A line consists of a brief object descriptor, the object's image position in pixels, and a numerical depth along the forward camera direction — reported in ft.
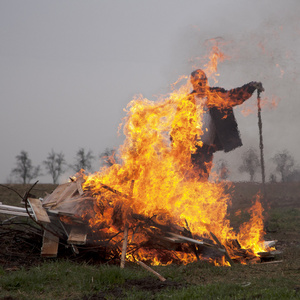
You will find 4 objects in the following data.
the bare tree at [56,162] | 197.75
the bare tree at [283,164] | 180.77
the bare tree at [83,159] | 188.96
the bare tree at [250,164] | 147.98
